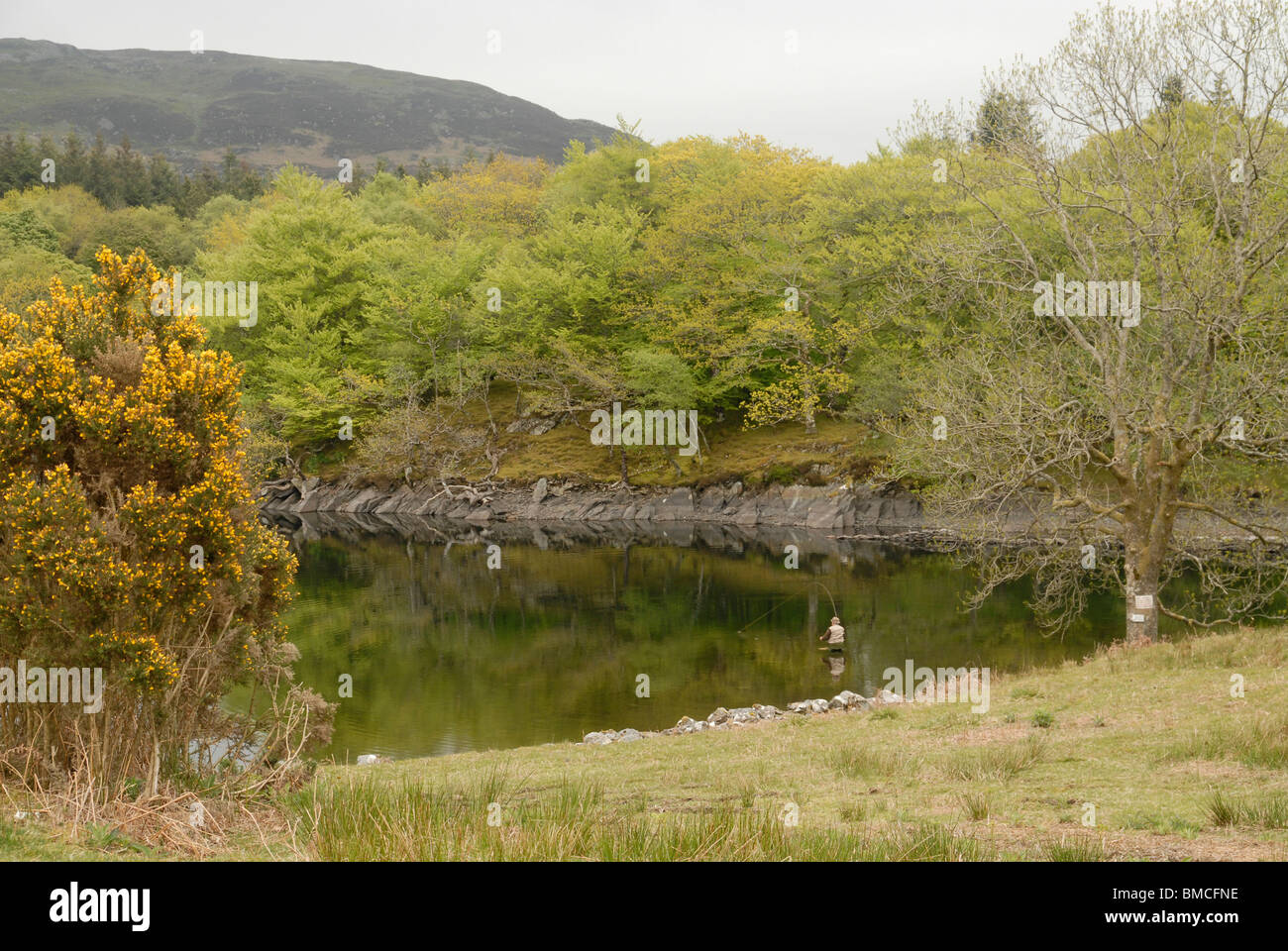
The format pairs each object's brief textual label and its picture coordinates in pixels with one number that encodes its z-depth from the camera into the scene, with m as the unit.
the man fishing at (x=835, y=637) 28.59
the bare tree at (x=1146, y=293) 21.02
